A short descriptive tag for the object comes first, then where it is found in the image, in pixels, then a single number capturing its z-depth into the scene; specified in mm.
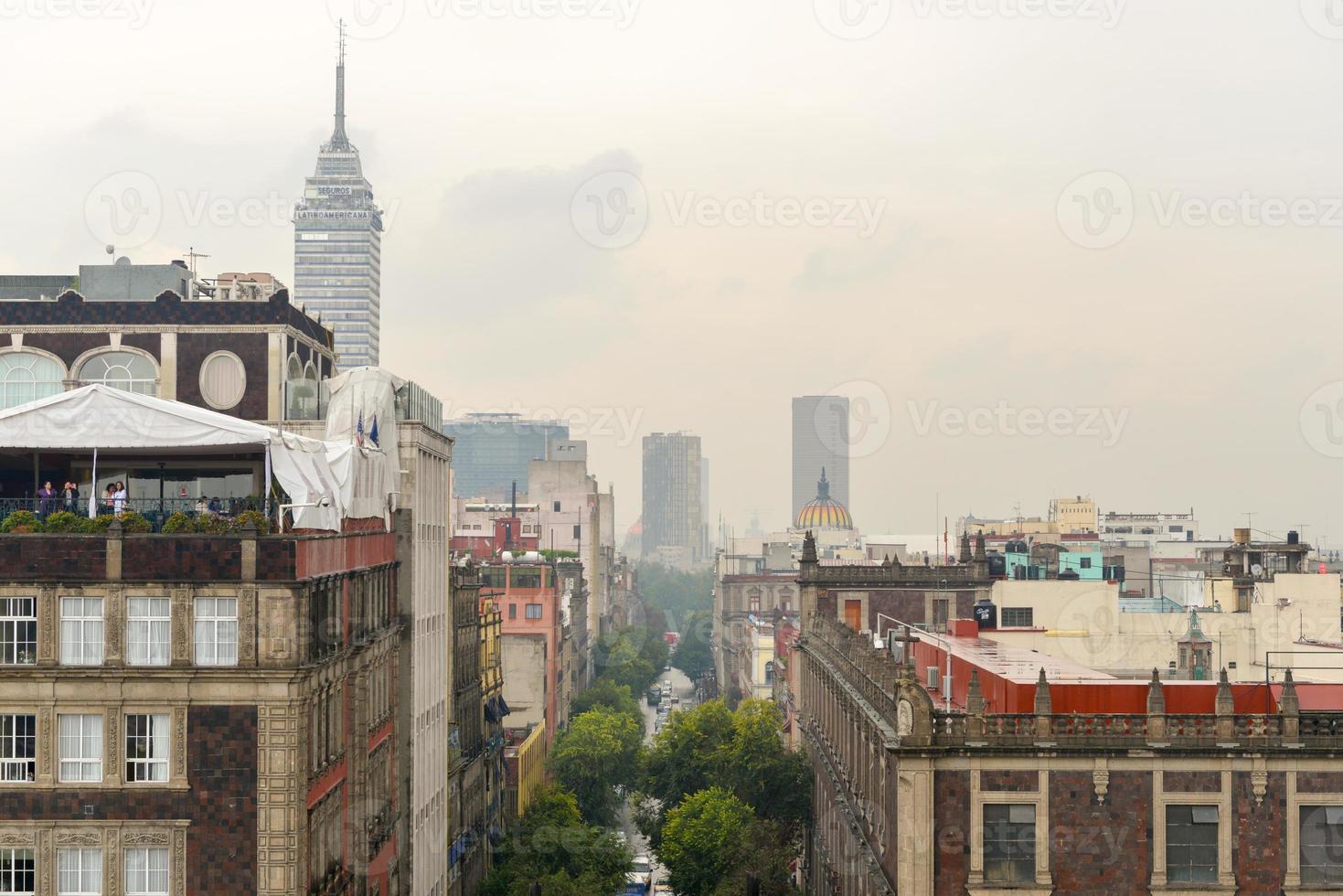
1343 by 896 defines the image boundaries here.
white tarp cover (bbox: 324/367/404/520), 50469
